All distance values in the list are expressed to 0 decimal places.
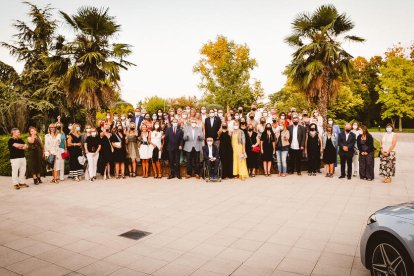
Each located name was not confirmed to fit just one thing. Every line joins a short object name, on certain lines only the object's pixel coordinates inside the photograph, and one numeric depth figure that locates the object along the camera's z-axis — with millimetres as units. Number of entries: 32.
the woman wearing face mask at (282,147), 11430
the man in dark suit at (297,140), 11461
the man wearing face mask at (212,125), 11445
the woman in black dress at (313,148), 11477
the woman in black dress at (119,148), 11523
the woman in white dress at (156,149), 11445
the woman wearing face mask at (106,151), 11430
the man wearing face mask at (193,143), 11258
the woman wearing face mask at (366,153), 10352
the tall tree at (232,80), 35531
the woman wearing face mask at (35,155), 10625
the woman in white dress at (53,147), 10727
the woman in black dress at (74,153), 11109
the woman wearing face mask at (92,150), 11172
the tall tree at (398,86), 40438
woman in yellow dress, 11053
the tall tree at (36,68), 21844
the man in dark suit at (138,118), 12859
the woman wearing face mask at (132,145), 11789
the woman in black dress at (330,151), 11312
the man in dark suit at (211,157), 10766
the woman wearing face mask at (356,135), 10978
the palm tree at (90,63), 14242
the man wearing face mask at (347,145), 10625
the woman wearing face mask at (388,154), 10008
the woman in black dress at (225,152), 11125
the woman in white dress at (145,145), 11500
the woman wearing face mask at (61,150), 11016
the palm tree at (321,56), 16297
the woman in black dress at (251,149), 11398
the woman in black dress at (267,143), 11484
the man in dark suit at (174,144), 11234
